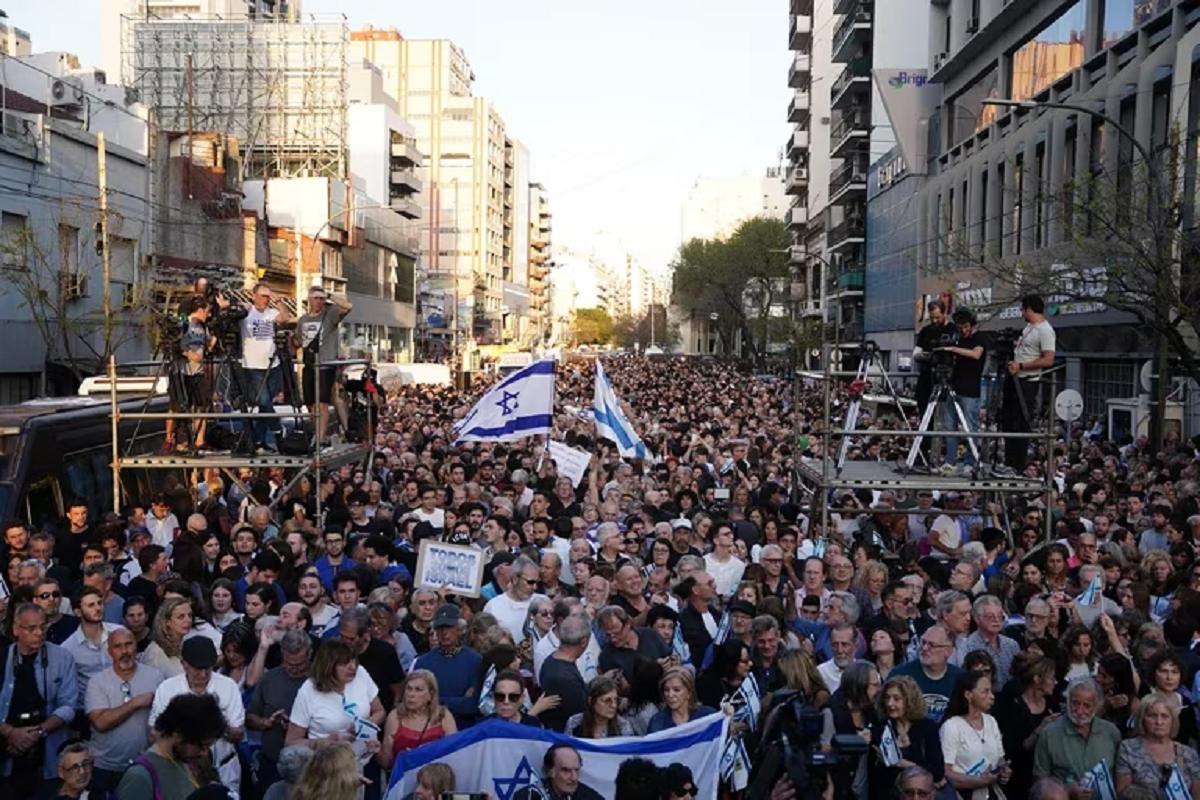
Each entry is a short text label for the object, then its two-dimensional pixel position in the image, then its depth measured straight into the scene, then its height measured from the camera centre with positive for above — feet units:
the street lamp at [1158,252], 63.57 +5.13
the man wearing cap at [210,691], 20.61 -5.07
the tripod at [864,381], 37.76 -0.53
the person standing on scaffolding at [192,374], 40.73 -0.68
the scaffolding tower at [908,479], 35.86 -3.15
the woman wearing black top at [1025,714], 21.99 -5.59
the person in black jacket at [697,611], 27.25 -5.05
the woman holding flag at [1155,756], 20.11 -5.68
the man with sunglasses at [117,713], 21.34 -5.55
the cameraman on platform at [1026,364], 35.04 -0.02
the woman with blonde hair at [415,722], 20.75 -5.47
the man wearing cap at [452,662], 23.39 -5.19
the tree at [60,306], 99.71 +3.44
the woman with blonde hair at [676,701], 20.90 -5.13
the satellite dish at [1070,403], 64.03 -1.84
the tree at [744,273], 290.56 +18.21
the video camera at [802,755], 18.85 -5.37
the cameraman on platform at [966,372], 35.22 -0.26
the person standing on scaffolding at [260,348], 40.63 +0.13
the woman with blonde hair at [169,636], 23.08 -4.73
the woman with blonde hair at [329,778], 16.94 -5.15
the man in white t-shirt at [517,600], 27.68 -4.89
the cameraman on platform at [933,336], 35.63 +0.66
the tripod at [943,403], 36.37 -1.08
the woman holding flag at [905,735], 20.61 -5.53
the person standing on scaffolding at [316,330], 39.68 +0.66
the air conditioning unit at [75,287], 105.70 +4.86
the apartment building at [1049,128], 87.45 +17.79
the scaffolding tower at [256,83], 195.00 +38.17
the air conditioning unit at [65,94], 120.67 +22.68
